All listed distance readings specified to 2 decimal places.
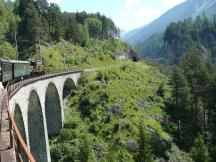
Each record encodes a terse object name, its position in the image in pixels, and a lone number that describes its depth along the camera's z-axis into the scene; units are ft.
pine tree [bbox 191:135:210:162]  104.32
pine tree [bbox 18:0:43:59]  180.91
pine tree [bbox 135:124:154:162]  93.95
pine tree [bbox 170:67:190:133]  144.95
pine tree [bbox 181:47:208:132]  144.59
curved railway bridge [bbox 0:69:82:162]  21.51
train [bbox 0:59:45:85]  71.99
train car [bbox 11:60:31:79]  82.61
